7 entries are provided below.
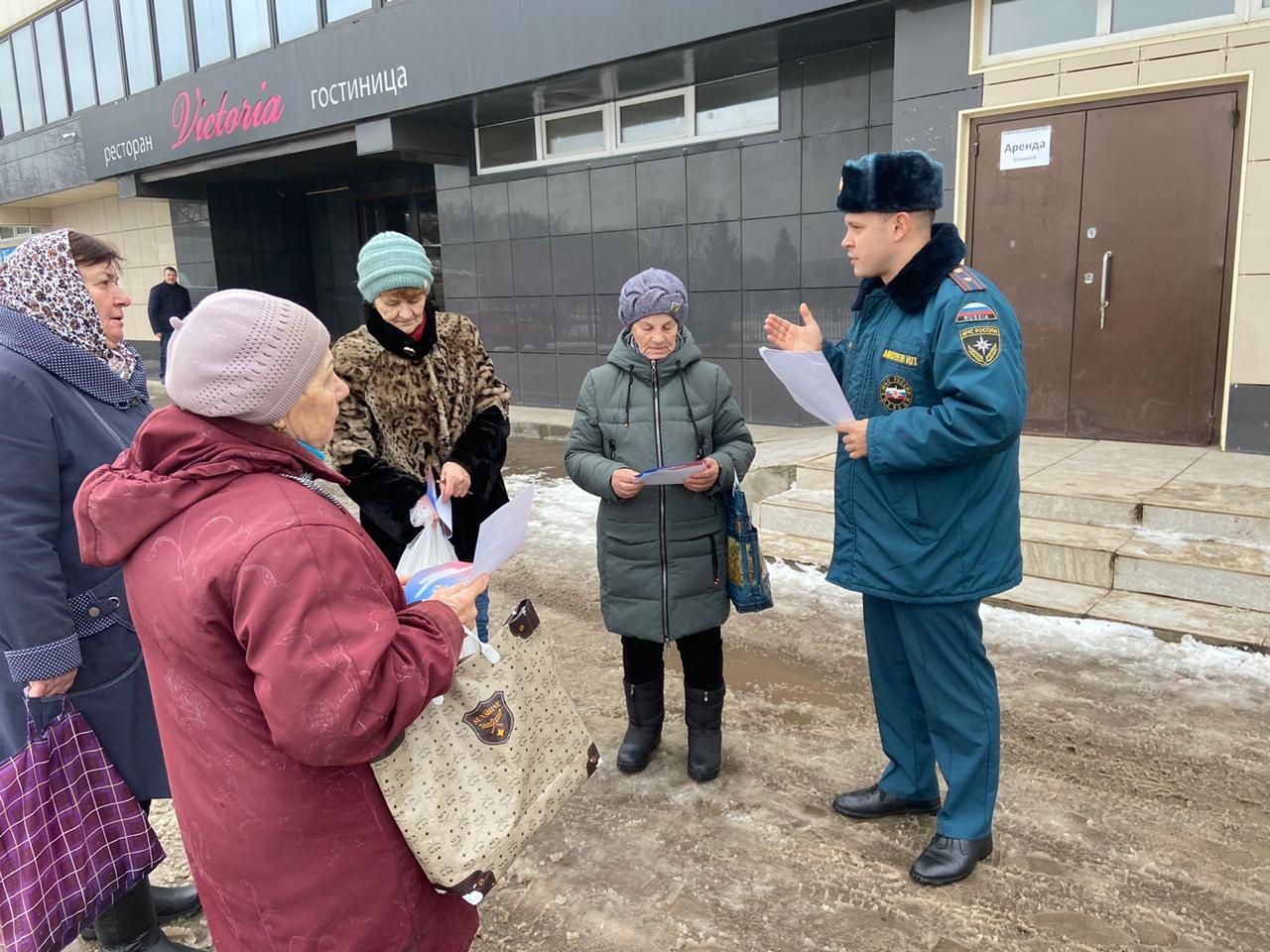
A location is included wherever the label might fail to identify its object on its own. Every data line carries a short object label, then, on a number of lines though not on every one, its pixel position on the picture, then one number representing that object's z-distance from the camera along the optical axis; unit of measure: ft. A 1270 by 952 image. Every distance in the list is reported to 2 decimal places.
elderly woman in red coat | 4.20
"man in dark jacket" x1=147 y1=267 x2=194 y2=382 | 47.16
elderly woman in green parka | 9.81
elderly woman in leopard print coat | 9.71
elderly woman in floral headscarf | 6.51
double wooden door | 19.52
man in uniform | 7.54
